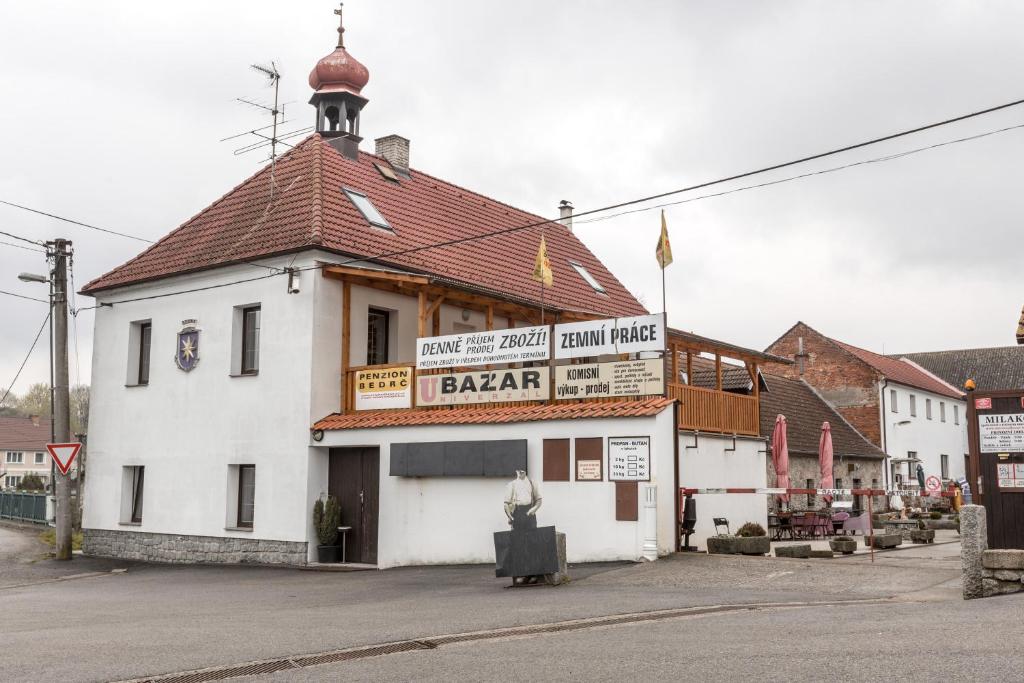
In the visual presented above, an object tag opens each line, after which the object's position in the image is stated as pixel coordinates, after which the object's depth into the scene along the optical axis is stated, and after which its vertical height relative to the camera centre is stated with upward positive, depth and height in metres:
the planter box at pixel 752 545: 17.05 -0.95
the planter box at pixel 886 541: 19.12 -1.00
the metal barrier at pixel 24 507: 37.28 -0.77
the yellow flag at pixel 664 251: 18.92 +4.36
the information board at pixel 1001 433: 12.83 +0.69
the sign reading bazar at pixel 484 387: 18.77 +1.88
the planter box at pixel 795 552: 16.88 -1.06
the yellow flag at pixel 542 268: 20.89 +4.52
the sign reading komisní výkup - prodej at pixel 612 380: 17.42 +1.87
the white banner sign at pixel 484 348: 18.70 +2.62
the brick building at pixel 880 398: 42.91 +3.90
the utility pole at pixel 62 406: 23.06 +1.82
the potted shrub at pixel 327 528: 20.14 -0.80
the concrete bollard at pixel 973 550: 11.57 -0.70
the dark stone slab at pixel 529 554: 14.35 -0.93
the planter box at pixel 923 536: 20.95 -0.99
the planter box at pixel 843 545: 17.55 -0.99
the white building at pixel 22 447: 98.25 +3.79
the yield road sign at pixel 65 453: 21.61 +0.71
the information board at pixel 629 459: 16.61 +0.46
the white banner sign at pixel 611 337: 17.33 +2.61
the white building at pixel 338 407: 17.68 +1.61
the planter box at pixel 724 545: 17.11 -0.97
